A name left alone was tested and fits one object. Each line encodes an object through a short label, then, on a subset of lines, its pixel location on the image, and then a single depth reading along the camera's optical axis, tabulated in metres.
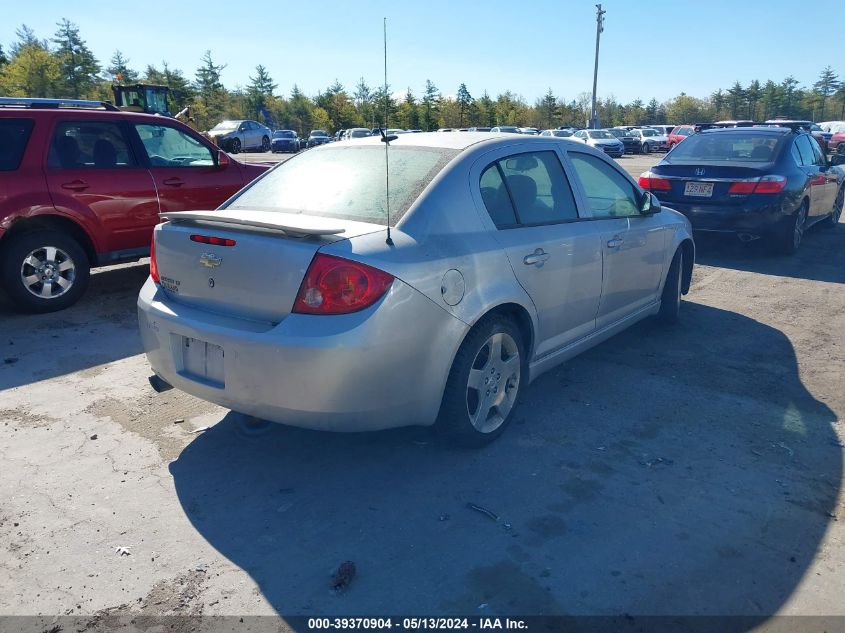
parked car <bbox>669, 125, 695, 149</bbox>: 38.75
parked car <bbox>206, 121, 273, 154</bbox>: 38.66
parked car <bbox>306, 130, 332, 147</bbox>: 45.65
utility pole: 54.78
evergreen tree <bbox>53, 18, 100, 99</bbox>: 59.00
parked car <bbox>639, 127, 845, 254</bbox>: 8.30
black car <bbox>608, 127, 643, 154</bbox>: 43.31
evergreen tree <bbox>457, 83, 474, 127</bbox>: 65.62
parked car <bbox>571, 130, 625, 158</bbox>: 37.56
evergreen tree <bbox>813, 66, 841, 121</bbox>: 92.31
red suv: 6.04
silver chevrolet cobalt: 2.99
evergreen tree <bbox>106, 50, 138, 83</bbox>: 66.31
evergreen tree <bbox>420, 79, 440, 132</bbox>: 63.31
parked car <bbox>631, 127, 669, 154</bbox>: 44.06
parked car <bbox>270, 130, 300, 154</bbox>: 43.00
